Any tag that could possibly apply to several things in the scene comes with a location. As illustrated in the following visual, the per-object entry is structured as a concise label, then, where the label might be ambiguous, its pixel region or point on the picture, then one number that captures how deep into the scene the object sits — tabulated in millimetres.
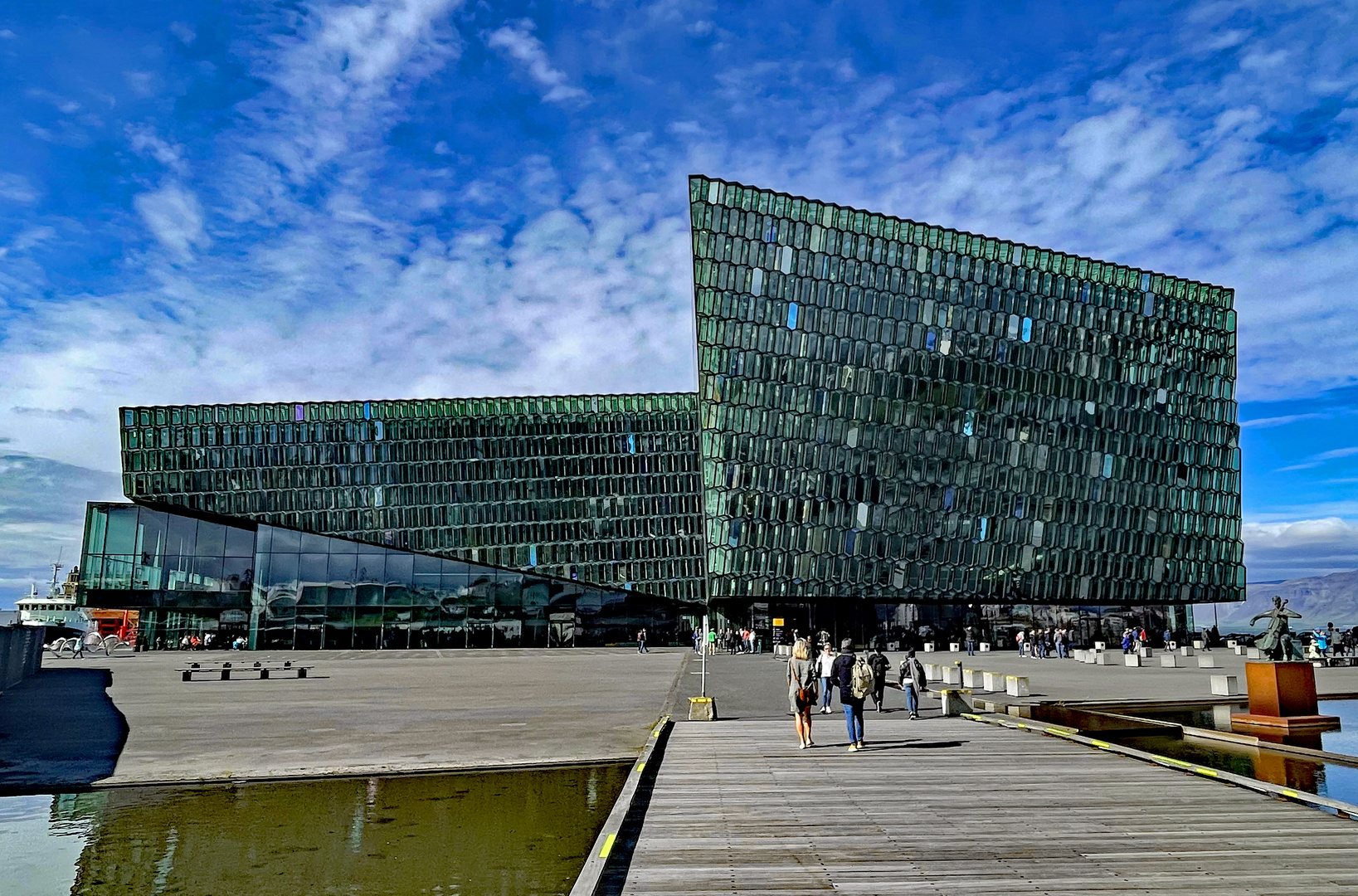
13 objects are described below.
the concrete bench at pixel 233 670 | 37188
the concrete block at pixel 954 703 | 21781
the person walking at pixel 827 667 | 17328
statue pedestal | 19656
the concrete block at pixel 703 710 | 20672
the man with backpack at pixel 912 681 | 20584
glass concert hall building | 72562
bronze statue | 20781
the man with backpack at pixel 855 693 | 15609
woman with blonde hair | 16266
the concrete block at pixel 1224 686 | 26266
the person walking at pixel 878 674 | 22709
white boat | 104500
